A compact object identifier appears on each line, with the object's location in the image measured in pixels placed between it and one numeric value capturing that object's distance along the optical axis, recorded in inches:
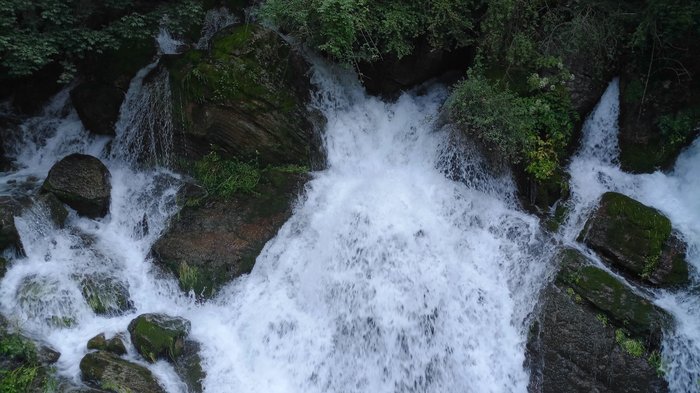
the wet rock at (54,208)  316.2
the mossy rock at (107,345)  258.4
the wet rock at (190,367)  258.4
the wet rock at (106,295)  284.0
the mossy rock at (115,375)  240.5
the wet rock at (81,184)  328.2
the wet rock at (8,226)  284.7
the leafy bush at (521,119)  307.6
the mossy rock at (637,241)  269.4
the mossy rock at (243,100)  341.4
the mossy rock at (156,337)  261.4
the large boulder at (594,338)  247.4
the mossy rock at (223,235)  307.6
